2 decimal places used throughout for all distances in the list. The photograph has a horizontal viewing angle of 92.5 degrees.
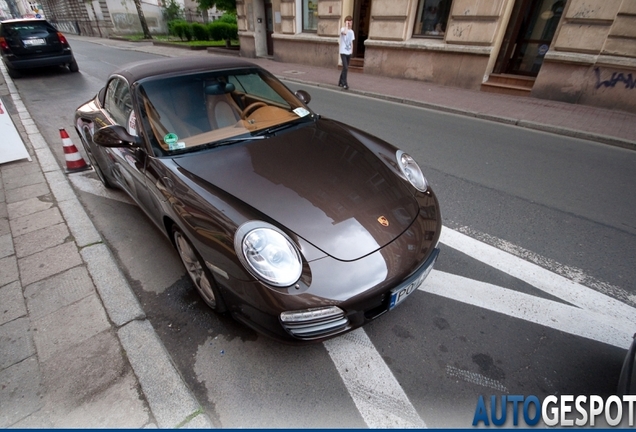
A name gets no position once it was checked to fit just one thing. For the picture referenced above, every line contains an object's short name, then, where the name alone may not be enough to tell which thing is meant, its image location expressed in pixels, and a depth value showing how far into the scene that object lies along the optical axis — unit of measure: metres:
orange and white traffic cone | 4.14
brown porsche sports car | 1.63
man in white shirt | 9.25
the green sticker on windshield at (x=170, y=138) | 2.25
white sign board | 4.31
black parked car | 9.67
